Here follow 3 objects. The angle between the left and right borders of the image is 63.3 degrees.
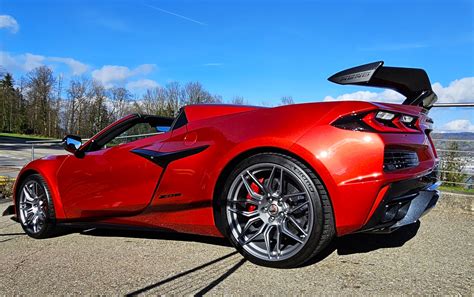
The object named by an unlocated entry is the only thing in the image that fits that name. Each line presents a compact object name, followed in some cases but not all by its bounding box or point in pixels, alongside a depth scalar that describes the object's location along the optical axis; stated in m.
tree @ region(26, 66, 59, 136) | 59.28
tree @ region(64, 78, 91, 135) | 54.48
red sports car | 2.41
